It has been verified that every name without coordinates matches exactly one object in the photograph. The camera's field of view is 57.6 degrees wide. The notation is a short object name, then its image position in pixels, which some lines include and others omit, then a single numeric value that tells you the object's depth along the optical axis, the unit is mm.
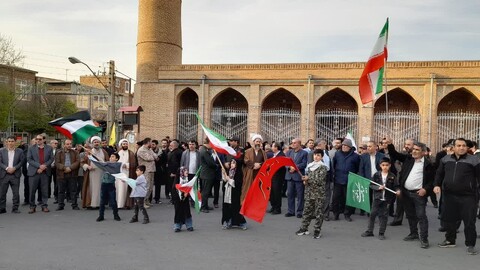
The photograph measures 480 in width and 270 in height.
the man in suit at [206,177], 9878
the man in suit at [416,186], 7023
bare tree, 35344
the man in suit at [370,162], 9219
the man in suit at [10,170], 9492
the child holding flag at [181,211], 7738
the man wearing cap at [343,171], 9148
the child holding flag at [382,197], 7527
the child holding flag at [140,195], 8487
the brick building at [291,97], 25000
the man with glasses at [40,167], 9672
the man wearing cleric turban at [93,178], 10180
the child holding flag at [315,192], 7332
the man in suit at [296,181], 9547
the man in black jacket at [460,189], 6559
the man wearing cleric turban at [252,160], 9484
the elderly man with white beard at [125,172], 10263
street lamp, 21641
